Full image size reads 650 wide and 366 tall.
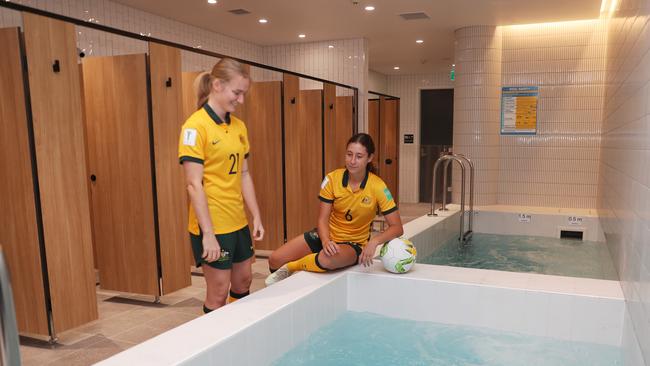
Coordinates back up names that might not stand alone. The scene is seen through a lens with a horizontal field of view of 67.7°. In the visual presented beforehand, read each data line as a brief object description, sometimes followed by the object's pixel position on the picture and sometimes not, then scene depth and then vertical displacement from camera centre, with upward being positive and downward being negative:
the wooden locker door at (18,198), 2.46 -0.34
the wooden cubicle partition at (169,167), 3.30 -0.25
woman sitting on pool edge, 2.62 -0.51
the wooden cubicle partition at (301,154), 5.04 -0.28
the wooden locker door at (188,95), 4.26 +0.31
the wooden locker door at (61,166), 2.54 -0.19
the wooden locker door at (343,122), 6.35 +0.09
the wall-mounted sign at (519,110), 6.02 +0.20
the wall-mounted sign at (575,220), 5.21 -1.02
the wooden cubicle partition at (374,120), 8.21 +0.14
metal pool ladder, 4.72 -0.80
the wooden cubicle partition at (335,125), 5.82 +0.05
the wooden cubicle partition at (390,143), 8.33 -0.26
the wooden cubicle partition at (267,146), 4.85 -0.17
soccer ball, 2.61 -0.69
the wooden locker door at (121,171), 3.29 -0.27
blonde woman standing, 1.91 -0.18
